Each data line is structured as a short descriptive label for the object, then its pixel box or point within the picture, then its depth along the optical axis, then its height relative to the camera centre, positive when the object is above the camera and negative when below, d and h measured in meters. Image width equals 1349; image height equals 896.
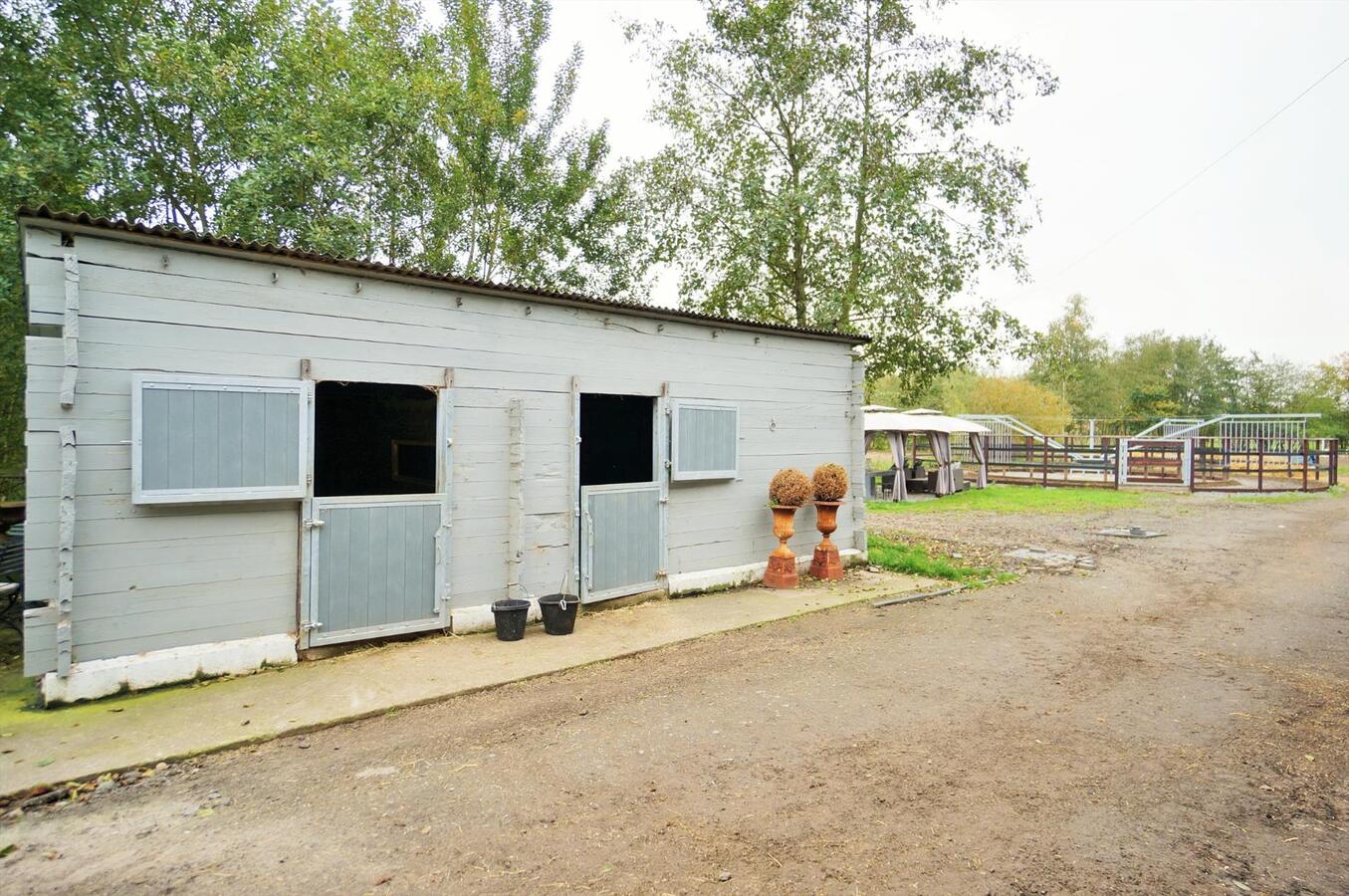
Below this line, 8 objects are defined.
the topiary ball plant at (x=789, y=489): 7.31 -0.46
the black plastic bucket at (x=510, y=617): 5.36 -1.39
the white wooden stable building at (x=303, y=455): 3.96 -0.11
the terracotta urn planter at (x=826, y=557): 7.87 -1.31
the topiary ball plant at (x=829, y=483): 7.68 -0.41
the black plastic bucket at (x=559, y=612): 5.61 -1.40
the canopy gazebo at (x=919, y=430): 16.75 +0.44
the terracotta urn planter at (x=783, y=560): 7.47 -1.27
